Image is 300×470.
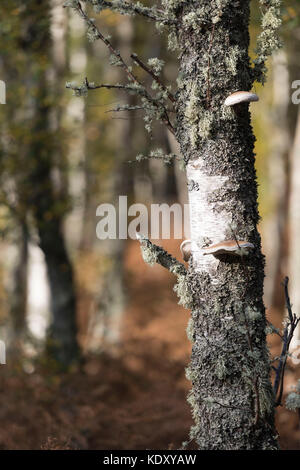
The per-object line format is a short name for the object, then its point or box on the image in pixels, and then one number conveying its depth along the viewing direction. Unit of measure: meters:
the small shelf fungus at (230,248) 5.90
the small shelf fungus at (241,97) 5.94
